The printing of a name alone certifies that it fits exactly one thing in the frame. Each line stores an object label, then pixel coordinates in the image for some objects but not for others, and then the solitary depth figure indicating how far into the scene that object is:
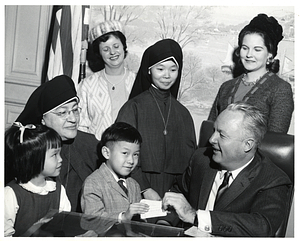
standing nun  2.87
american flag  3.34
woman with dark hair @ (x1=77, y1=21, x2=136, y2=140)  3.12
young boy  2.44
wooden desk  2.03
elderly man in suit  2.32
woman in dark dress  2.87
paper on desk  2.25
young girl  2.32
